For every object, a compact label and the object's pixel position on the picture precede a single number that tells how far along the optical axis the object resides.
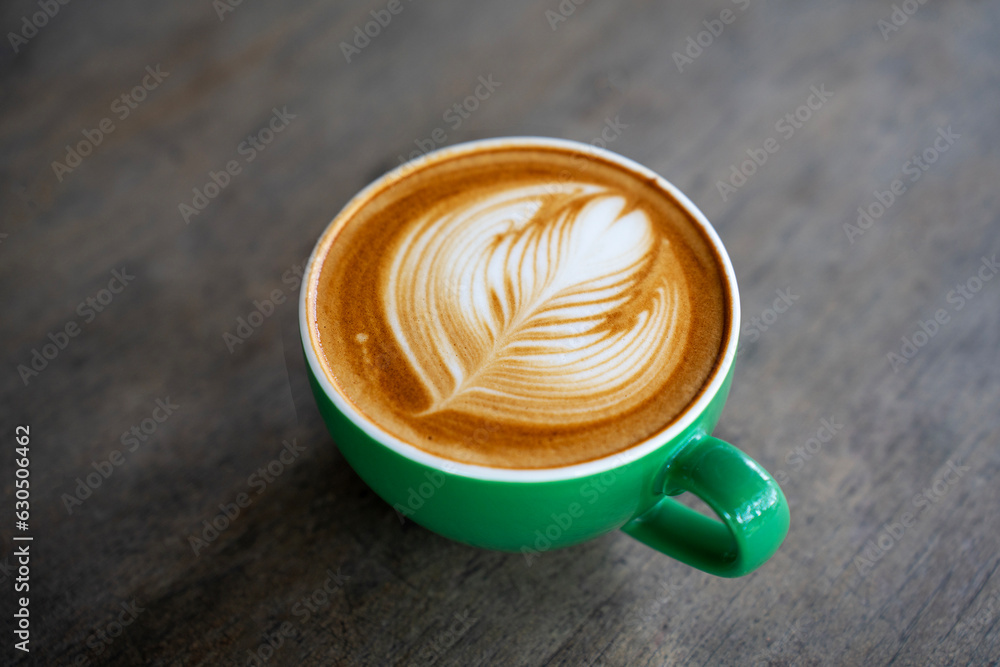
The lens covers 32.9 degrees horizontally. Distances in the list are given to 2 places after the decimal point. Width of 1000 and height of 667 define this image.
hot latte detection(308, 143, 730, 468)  0.38
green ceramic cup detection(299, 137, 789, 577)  0.37
